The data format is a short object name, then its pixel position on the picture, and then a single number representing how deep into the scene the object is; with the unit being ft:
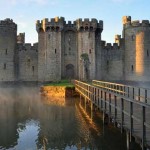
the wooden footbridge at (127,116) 17.50
